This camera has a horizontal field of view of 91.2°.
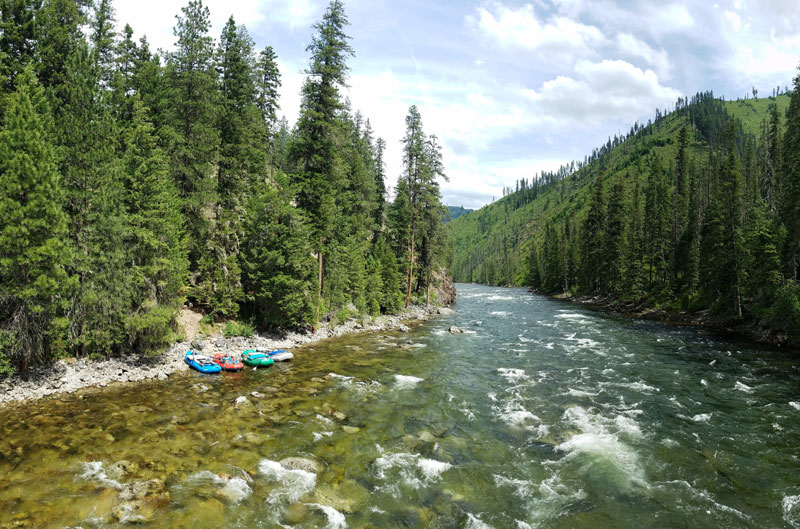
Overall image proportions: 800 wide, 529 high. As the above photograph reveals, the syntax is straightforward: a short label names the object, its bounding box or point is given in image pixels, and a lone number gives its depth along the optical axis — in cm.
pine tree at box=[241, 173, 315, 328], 2852
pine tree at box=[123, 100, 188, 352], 2053
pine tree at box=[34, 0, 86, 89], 2192
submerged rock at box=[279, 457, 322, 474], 1183
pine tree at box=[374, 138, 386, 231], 6462
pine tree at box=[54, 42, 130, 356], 1827
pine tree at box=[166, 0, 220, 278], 2788
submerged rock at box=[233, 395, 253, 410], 1647
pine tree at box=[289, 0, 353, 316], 3098
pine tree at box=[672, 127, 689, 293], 5878
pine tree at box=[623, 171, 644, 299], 6094
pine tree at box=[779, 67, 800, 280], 3412
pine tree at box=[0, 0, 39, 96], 2062
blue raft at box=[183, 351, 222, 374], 2125
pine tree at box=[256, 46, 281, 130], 4825
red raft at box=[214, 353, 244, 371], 2186
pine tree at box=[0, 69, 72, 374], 1523
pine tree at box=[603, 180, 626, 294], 6956
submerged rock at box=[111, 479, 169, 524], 919
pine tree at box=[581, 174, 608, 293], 7894
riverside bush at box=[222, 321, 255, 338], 2756
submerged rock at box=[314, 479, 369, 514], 1023
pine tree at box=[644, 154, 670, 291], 6406
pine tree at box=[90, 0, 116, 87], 2542
